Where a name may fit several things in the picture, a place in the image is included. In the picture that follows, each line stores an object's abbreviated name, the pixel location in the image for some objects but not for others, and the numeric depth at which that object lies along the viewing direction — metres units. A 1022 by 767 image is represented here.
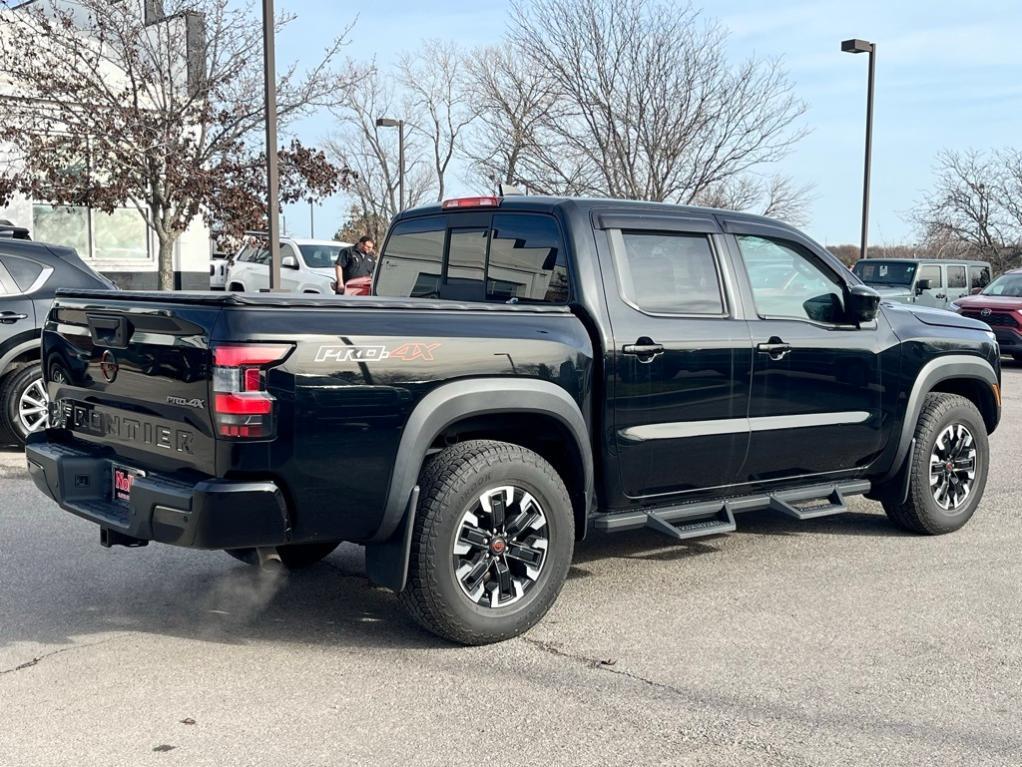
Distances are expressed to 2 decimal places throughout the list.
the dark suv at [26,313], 8.90
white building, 21.28
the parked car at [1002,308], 18.38
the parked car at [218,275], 26.02
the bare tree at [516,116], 25.98
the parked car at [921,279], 21.17
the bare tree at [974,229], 36.88
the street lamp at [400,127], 29.62
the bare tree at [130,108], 17.58
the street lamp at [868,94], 23.17
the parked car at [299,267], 22.95
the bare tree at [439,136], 40.41
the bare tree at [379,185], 43.25
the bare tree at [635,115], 25.16
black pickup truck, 4.21
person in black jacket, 16.22
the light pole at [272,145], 14.05
